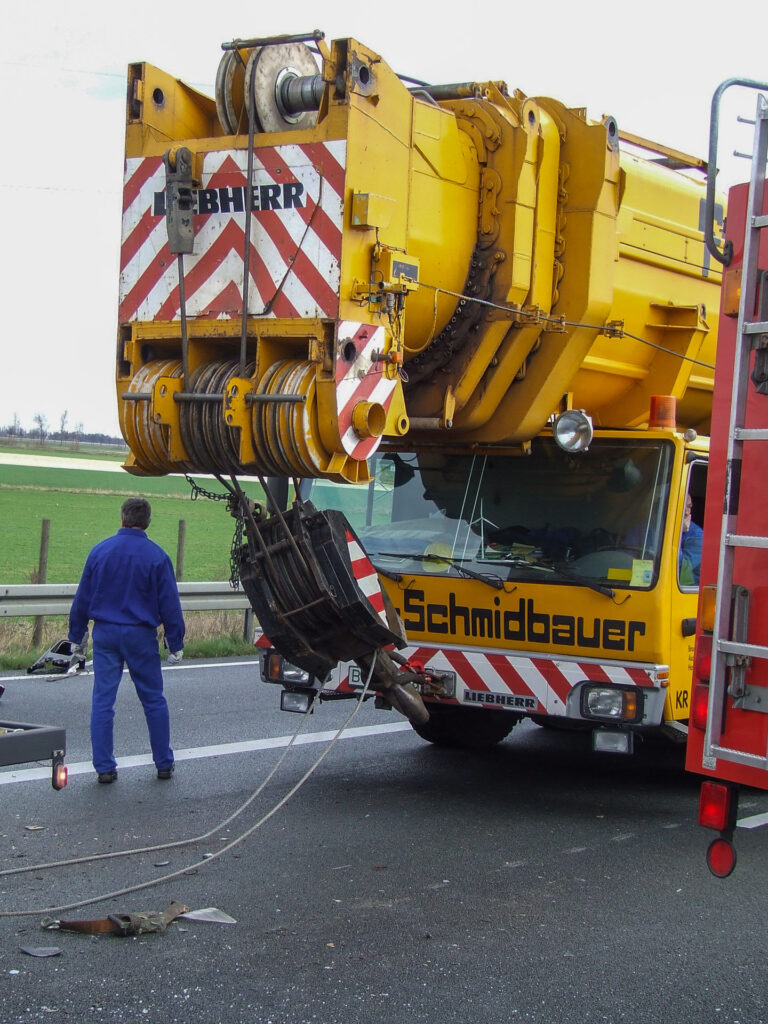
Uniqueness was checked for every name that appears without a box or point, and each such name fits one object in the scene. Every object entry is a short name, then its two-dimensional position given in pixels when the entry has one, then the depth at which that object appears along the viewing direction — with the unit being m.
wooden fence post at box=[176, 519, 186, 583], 15.89
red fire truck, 4.24
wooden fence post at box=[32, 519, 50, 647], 13.77
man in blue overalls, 7.26
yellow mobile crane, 5.80
